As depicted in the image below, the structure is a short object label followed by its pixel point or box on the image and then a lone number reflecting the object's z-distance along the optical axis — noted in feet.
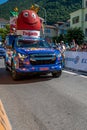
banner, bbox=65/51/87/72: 48.75
